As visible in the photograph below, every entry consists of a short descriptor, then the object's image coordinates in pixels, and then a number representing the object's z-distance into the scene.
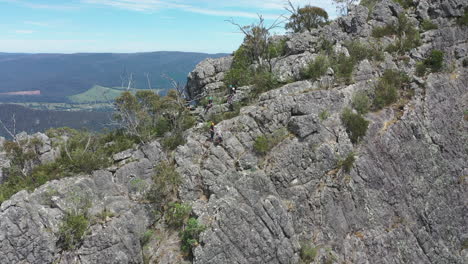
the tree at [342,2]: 47.96
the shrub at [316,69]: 27.31
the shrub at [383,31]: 33.28
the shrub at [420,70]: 28.23
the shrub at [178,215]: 19.44
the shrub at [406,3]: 37.28
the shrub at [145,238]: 19.16
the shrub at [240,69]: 31.16
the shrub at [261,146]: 22.16
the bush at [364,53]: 29.61
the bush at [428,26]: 33.36
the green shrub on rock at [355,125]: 23.03
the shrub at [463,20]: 32.12
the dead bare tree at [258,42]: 33.00
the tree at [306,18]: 40.68
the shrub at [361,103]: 24.75
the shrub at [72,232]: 17.02
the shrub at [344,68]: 27.64
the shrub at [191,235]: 17.77
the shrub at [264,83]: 28.67
